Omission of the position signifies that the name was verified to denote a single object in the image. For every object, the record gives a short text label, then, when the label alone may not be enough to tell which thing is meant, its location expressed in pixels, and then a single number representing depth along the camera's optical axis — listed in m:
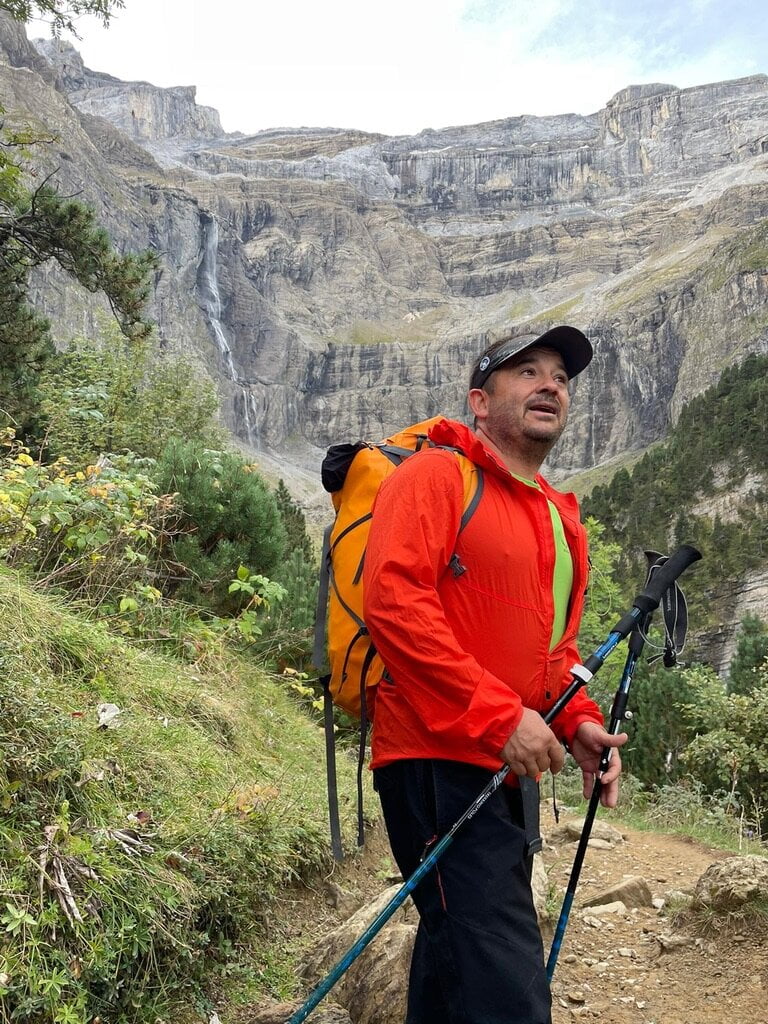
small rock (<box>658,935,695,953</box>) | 4.32
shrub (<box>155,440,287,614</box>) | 6.91
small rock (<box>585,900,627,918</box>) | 4.93
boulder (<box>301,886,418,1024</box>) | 3.13
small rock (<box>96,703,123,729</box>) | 3.68
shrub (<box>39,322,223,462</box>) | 11.05
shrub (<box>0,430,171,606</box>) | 4.93
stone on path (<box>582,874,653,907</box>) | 5.15
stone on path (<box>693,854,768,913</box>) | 4.25
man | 2.09
